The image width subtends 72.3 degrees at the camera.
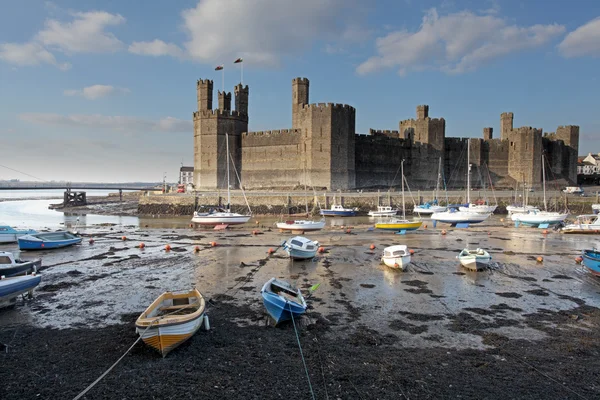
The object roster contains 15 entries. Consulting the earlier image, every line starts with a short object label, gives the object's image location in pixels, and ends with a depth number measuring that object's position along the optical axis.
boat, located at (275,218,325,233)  26.95
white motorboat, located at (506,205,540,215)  35.72
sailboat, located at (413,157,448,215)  39.19
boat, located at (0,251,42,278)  12.54
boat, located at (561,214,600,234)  26.75
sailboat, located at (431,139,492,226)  30.86
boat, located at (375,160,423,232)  26.59
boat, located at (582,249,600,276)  14.28
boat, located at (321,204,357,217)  38.56
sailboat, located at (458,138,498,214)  35.80
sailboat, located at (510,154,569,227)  30.58
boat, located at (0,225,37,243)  22.94
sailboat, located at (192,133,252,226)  31.14
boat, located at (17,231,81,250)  20.38
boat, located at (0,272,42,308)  10.63
